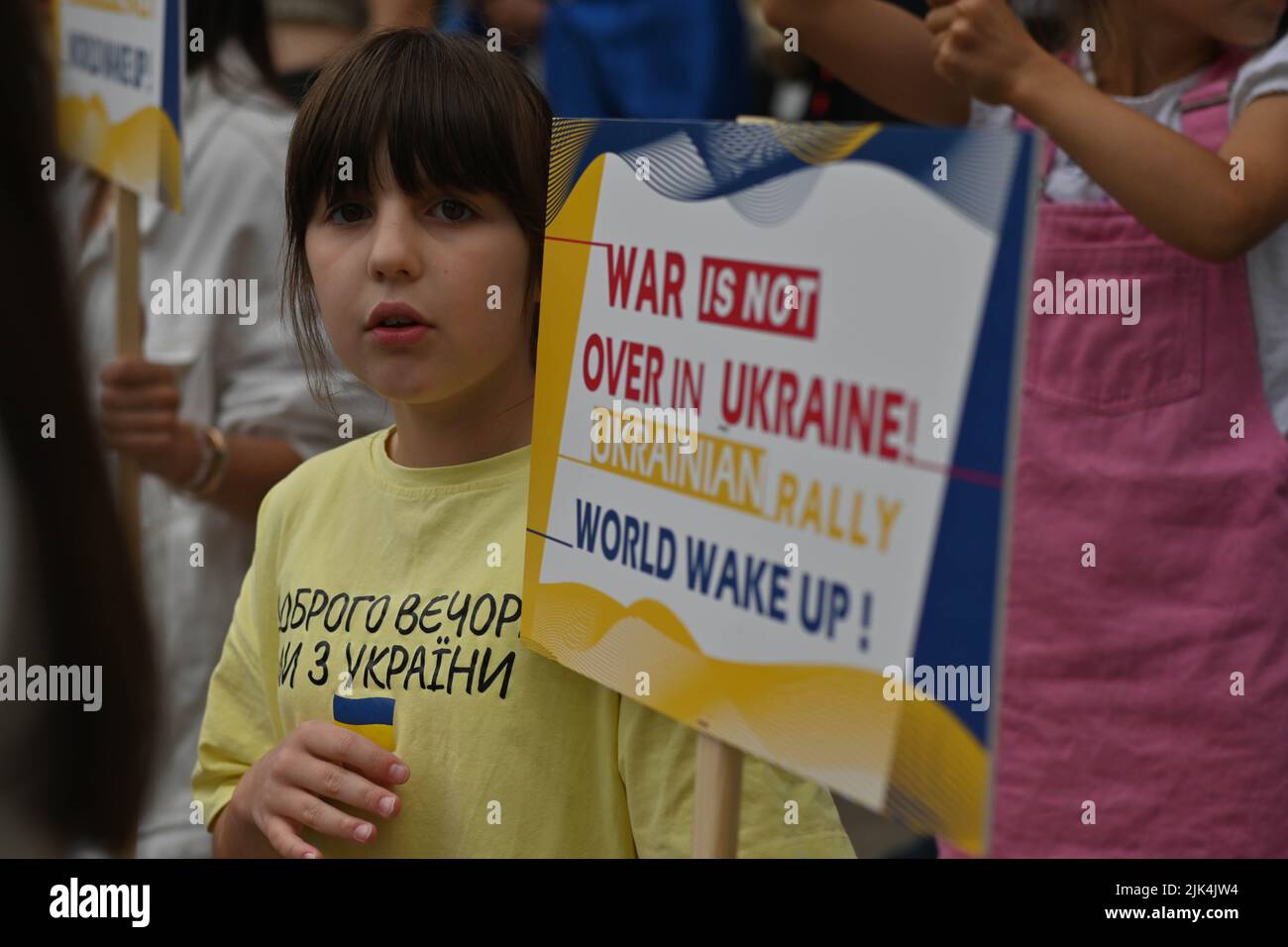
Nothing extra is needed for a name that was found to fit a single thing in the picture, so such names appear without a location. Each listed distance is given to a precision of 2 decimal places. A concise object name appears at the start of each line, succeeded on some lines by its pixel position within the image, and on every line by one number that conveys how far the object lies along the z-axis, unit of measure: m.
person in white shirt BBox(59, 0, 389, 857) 2.10
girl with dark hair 1.59
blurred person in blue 3.02
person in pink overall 1.75
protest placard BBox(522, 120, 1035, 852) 1.38
